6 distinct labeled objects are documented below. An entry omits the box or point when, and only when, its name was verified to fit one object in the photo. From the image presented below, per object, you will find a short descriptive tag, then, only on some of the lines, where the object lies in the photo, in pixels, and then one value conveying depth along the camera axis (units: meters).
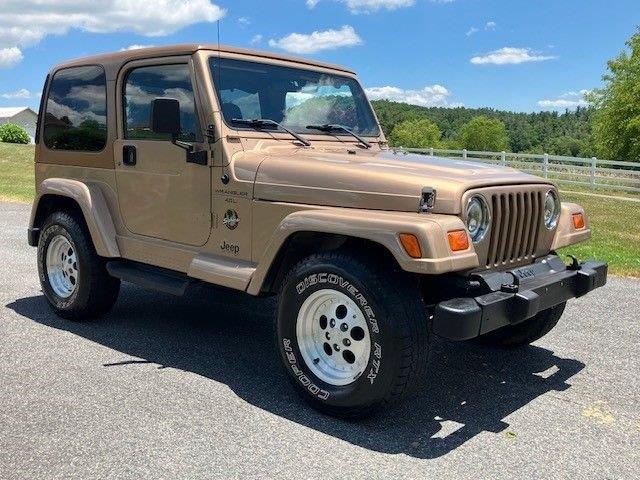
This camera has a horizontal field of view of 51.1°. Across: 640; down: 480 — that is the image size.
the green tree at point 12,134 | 45.59
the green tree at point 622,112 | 41.88
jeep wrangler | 3.46
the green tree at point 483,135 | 109.56
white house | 75.49
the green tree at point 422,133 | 96.56
